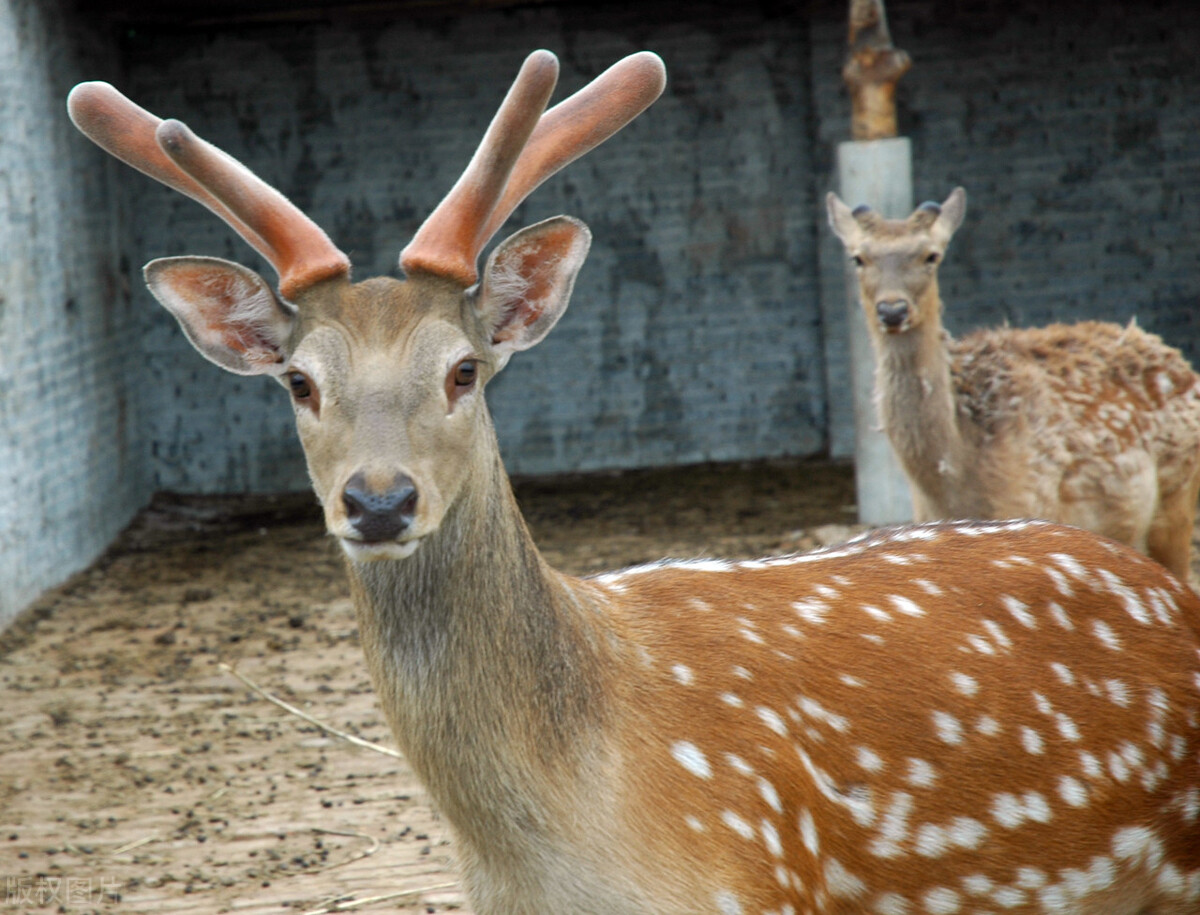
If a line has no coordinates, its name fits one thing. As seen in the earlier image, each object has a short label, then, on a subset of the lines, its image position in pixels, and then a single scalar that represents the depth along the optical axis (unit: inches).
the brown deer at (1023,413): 469.7
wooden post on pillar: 621.9
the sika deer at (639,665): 195.6
